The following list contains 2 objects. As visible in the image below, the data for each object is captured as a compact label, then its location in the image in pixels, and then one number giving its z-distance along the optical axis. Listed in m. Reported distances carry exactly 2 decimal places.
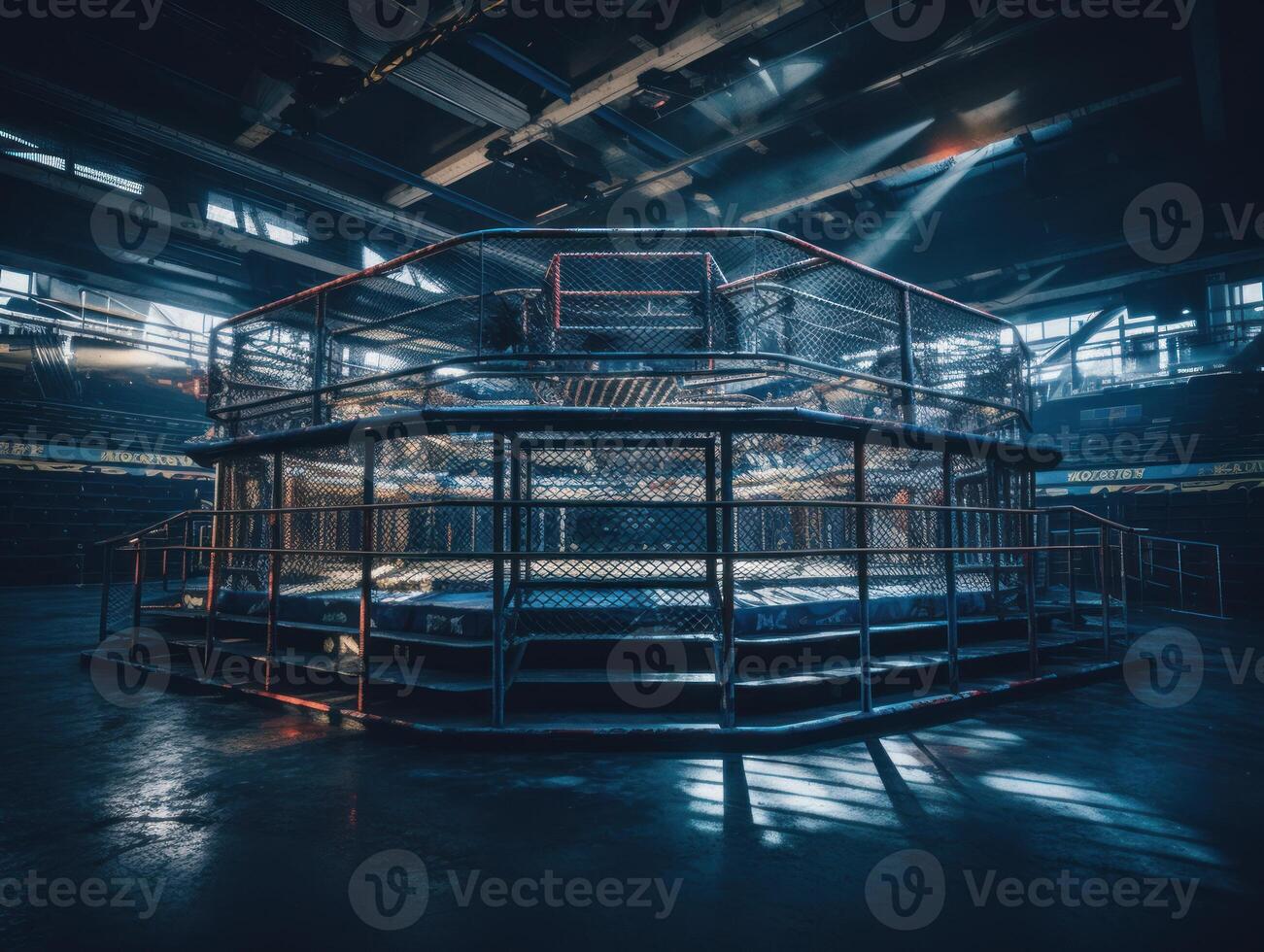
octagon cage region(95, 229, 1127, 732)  4.16
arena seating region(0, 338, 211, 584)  15.17
